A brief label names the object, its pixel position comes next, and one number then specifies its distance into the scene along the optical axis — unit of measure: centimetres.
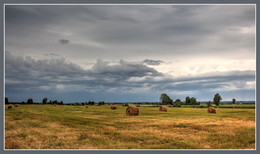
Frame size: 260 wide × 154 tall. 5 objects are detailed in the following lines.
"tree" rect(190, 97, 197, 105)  12605
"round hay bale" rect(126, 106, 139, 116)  4162
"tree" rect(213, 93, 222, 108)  9938
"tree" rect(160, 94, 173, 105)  12621
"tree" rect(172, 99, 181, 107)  10742
